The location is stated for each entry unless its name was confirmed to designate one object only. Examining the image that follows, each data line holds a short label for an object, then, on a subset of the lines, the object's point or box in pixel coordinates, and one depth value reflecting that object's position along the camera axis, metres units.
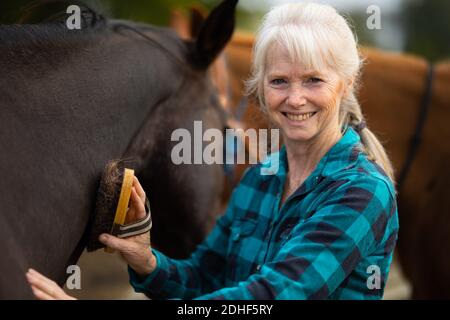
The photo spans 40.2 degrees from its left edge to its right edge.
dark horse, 1.40
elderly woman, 1.45
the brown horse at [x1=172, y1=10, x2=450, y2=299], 4.12
